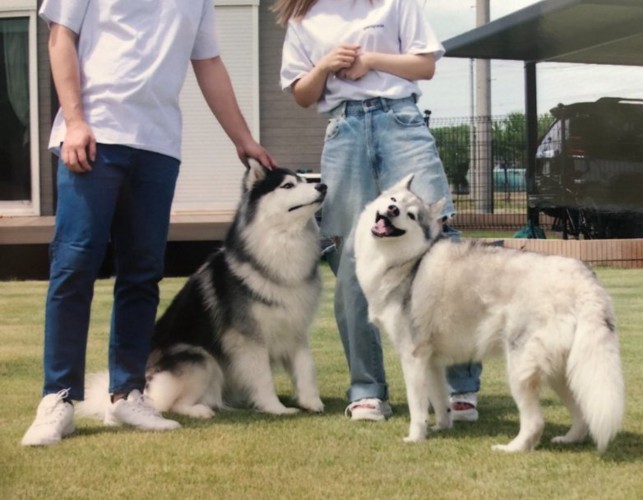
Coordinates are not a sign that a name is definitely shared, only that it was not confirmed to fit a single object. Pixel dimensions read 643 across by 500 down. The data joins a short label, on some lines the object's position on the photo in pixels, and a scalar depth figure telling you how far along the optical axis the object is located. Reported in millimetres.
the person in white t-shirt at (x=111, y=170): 3740
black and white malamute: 4410
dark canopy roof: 10977
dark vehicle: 12195
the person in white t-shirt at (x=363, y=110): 4043
